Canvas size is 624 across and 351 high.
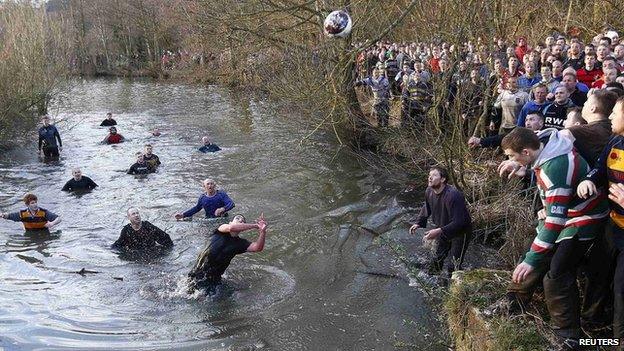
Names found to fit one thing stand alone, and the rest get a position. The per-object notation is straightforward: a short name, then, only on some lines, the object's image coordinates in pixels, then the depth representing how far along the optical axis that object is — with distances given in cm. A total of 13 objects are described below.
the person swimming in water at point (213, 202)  1073
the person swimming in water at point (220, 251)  728
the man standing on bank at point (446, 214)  691
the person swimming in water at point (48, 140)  1755
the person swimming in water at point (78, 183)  1370
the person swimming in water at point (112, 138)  1966
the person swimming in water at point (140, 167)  1521
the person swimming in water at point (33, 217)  1074
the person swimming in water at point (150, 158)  1546
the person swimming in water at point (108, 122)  2256
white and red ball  757
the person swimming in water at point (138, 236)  952
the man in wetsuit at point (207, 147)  1747
